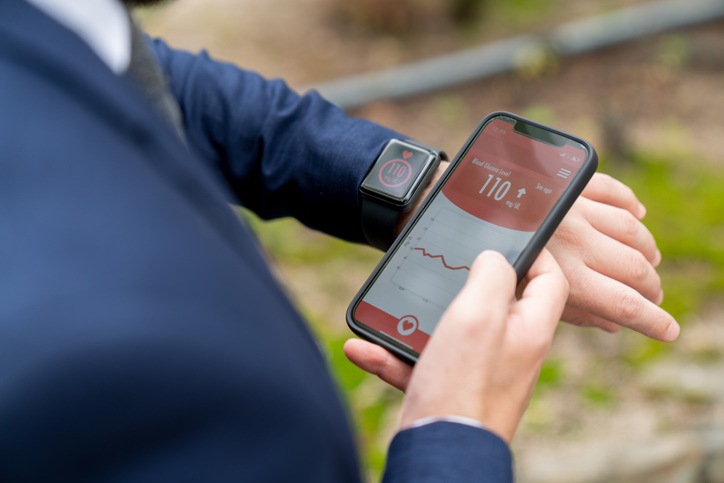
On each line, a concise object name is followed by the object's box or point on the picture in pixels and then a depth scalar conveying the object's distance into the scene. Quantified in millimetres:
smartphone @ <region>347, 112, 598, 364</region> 738
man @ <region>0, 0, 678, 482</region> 451
